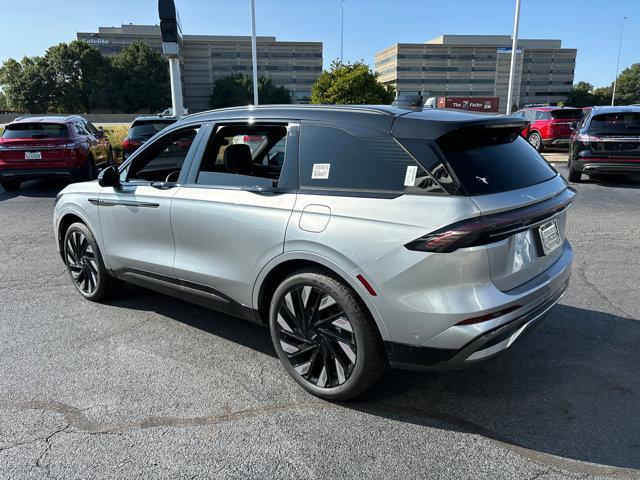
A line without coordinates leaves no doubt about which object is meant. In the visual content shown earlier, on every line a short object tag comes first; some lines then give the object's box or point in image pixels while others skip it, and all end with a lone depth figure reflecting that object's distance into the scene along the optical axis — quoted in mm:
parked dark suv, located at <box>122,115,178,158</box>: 13534
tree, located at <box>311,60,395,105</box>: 50312
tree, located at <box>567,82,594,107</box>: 127188
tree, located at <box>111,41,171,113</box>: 95938
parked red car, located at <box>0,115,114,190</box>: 10906
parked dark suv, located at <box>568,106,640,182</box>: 10570
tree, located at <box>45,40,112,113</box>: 91500
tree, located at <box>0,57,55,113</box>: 88312
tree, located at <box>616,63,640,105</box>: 125625
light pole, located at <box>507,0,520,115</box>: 22619
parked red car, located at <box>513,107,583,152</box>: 17281
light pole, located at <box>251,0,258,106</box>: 27797
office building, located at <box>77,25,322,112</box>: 119375
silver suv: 2480
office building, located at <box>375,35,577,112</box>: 124750
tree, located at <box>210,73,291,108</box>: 108375
